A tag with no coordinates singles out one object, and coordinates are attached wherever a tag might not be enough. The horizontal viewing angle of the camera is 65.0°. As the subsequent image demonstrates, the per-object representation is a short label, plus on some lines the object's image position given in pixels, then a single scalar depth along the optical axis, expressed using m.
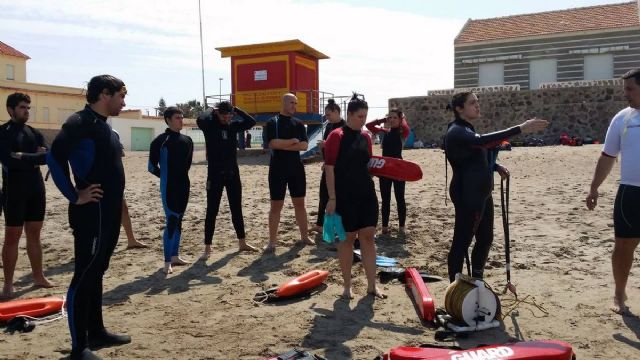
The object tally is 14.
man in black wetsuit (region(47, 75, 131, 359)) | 3.42
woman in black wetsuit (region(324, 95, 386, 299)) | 4.61
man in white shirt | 4.06
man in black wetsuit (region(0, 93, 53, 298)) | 4.91
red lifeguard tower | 20.14
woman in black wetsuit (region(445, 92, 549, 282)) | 4.23
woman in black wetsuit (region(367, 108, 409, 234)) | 7.39
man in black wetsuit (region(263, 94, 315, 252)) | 6.51
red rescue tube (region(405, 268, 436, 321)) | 4.15
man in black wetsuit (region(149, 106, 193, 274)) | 5.89
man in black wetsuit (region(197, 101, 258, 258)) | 6.36
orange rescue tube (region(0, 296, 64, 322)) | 4.30
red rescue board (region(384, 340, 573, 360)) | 3.06
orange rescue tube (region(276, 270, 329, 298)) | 4.82
